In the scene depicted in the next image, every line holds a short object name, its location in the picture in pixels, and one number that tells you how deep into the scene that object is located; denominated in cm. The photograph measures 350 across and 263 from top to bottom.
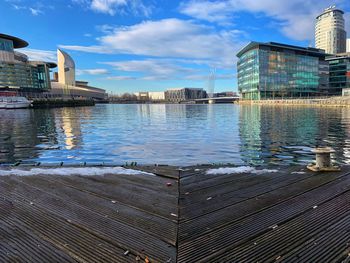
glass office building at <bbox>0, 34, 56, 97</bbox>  13088
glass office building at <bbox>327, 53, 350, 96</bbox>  15062
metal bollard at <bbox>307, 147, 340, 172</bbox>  735
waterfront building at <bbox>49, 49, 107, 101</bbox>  17145
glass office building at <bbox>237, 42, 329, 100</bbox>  13575
